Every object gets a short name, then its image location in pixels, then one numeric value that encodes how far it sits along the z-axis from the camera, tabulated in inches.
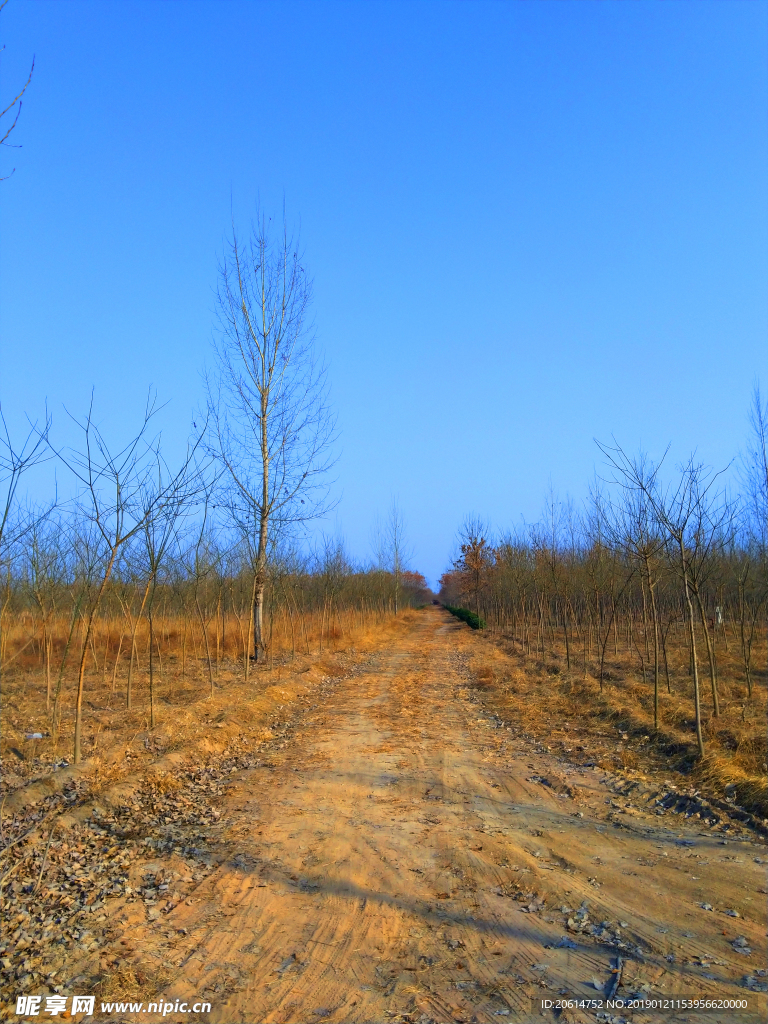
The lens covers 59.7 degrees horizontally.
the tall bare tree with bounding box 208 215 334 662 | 676.7
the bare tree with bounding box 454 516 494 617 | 1414.4
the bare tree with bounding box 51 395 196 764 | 278.4
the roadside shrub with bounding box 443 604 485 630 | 1448.1
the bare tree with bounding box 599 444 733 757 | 317.7
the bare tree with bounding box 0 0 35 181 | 118.7
